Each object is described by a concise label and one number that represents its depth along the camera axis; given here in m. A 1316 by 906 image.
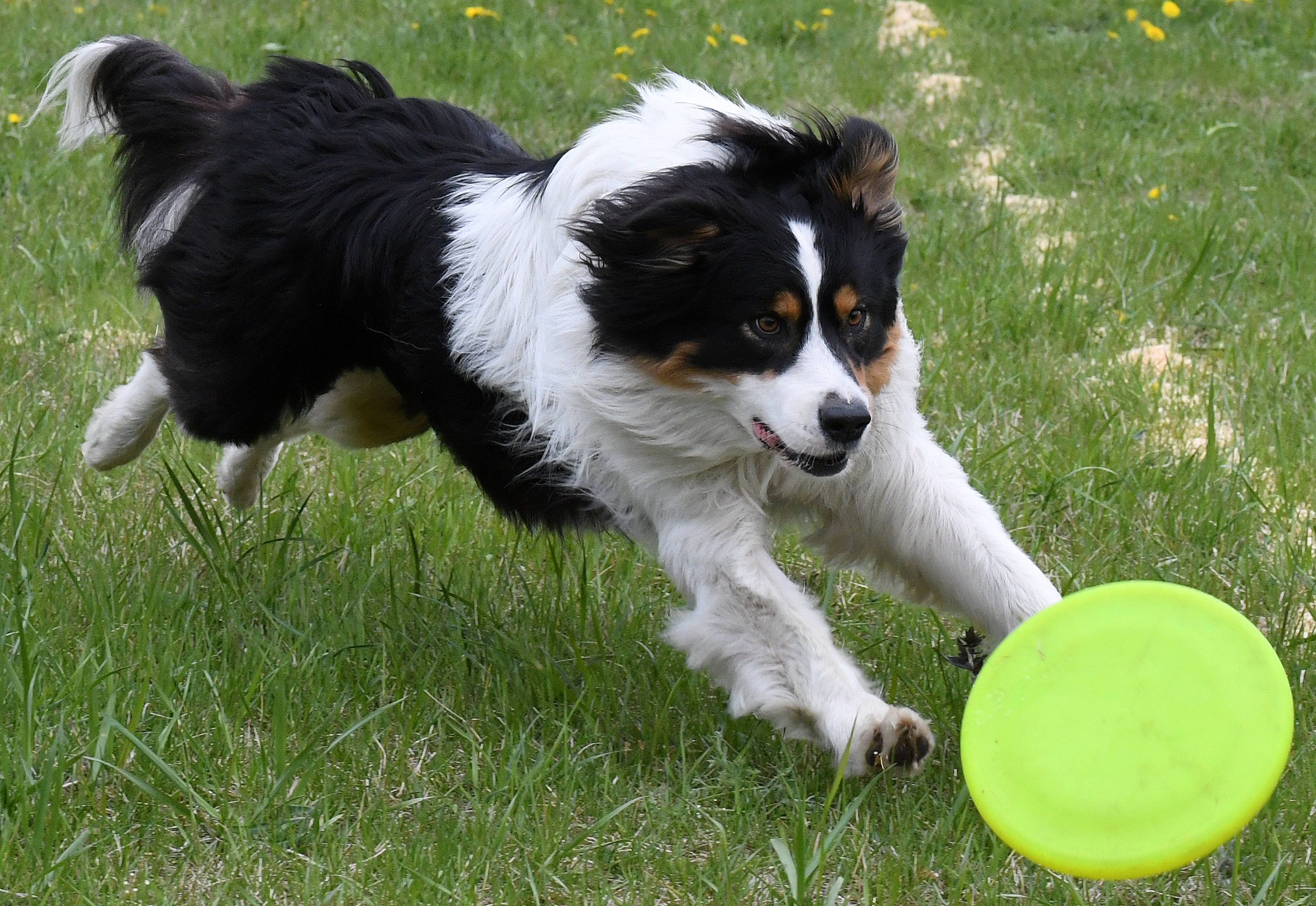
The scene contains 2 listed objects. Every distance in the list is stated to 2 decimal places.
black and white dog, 6.31
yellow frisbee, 5.26
